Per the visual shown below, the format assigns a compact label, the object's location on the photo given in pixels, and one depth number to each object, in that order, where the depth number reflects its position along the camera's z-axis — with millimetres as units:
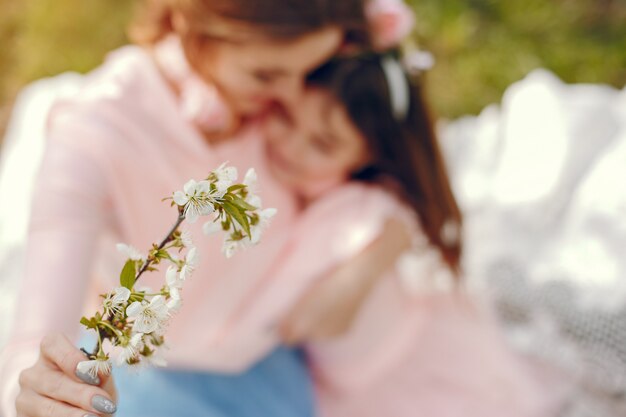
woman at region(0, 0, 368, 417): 1354
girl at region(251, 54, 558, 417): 1592
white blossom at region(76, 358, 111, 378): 973
